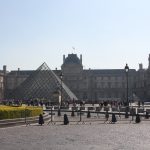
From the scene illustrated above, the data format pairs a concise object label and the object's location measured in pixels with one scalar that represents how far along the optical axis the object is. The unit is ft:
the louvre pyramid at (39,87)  194.59
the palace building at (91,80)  371.16
